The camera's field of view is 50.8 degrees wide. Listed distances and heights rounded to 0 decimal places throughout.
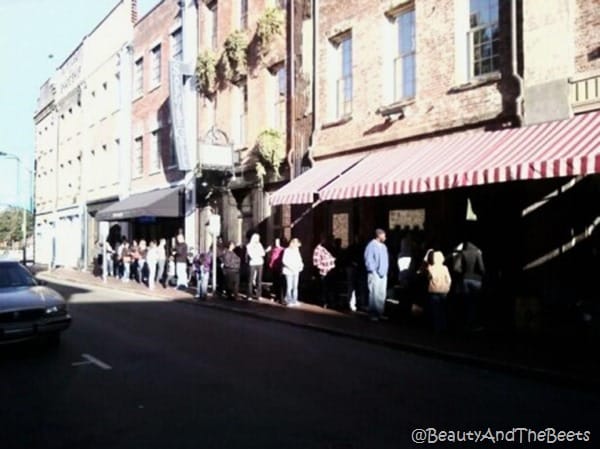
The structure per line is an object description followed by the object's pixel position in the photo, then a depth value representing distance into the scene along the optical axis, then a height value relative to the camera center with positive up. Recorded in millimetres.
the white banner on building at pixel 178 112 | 22812 +4807
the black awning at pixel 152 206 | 23281 +1460
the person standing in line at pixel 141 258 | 23641 -511
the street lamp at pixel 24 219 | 41100 +3347
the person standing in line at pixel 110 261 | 27158 -743
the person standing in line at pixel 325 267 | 14484 -515
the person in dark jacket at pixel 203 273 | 17156 -781
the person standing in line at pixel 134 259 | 24041 -564
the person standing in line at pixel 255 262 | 16297 -460
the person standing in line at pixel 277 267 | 16125 -575
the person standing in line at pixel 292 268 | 15188 -569
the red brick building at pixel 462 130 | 10250 +2305
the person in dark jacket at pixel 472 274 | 10914 -508
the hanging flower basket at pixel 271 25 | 18484 +6457
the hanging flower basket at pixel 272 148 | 18125 +2792
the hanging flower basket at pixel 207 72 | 22016 +6084
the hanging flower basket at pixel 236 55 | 20156 +6129
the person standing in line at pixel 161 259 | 22188 -531
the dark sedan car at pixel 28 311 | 8578 -938
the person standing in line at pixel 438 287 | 10984 -736
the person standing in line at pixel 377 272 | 12344 -542
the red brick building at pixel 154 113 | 25531 +5727
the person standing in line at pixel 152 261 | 20906 -564
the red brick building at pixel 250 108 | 17859 +4320
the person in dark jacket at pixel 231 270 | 16531 -669
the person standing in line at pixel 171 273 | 21766 -1016
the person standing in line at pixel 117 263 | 26047 -811
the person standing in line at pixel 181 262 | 20297 -568
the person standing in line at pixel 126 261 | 24433 -648
